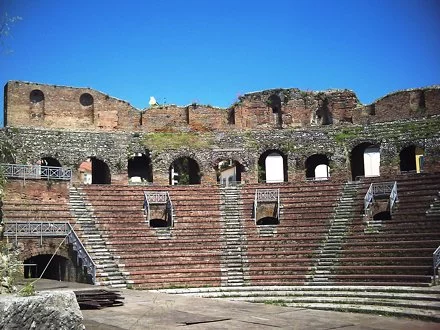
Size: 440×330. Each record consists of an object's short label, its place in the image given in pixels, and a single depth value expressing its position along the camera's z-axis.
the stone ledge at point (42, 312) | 4.96
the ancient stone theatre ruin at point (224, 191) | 18.23
